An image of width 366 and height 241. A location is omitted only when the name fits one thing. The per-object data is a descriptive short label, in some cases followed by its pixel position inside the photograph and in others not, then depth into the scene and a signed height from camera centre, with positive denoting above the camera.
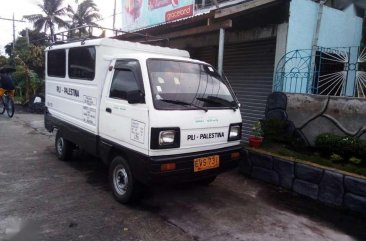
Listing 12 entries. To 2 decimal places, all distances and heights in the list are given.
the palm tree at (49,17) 34.88 +6.05
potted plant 6.03 -0.96
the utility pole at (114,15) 20.55 +3.83
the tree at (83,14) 34.50 +6.55
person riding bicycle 12.17 -0.44
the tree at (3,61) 24.77 +0.81
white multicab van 3.96 -0.46
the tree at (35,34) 34.99 +4.24
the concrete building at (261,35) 6.56 +1.13
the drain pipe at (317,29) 6.99 +1.24
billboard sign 10.83 +2.48
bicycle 12.23 -1.15
